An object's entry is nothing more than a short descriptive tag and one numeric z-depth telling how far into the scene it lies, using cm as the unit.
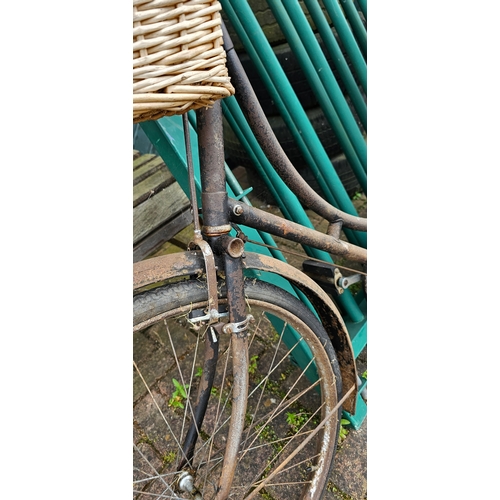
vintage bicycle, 82
